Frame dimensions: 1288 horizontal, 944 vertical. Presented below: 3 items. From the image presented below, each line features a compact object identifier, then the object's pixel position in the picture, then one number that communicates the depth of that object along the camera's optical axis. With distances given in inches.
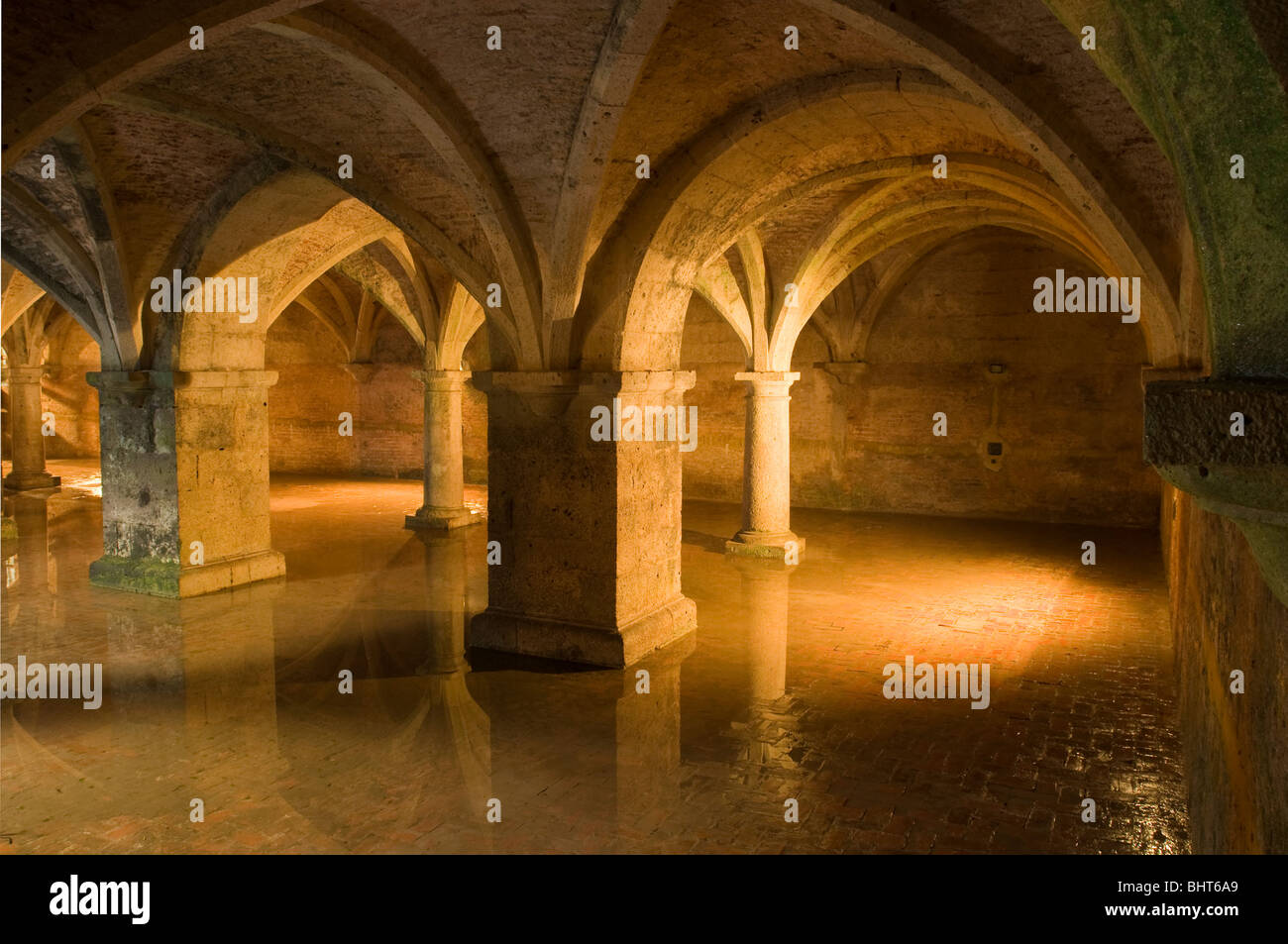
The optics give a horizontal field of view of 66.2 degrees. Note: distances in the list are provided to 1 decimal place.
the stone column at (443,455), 536.1
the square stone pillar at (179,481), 375.9
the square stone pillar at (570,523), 295.6
